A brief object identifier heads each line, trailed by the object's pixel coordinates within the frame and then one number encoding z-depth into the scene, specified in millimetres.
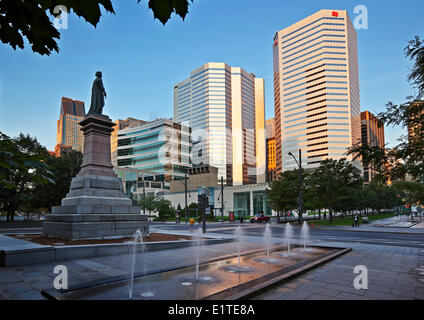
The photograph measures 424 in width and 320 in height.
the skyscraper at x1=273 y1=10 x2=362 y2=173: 145250
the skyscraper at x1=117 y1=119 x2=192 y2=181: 109312
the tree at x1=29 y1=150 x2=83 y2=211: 39719
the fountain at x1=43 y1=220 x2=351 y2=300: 5750
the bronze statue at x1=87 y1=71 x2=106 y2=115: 17219
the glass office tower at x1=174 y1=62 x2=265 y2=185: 158375
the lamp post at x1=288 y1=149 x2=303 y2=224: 29472
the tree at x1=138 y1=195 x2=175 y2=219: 61125
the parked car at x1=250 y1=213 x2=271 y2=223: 46434
